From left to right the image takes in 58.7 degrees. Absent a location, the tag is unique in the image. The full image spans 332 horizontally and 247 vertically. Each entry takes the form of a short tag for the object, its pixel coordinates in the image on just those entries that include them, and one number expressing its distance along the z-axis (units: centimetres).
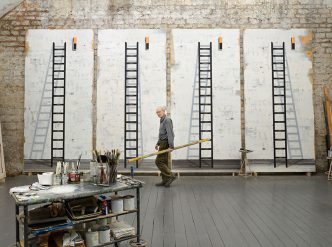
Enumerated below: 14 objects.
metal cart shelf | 202
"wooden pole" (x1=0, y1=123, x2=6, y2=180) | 599
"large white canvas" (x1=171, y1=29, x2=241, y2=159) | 651
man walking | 511
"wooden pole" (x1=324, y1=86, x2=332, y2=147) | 638
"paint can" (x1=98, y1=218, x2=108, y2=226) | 248
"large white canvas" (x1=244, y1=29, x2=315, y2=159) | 649
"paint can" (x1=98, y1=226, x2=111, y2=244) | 238
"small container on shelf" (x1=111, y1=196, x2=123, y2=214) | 247
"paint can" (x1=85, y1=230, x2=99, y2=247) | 233
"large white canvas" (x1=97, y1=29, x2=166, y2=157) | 654
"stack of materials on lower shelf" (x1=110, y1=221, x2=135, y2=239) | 250
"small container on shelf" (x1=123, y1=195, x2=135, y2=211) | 256
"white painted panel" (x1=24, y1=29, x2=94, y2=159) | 652
